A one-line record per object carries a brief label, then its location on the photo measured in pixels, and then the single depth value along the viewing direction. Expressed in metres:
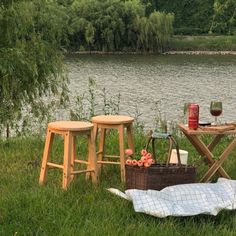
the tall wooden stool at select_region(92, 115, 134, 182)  6.26
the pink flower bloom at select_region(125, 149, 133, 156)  5.96
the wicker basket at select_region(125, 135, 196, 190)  5.47
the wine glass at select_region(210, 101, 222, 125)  6.39
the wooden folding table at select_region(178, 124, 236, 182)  5.88
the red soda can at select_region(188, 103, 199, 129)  5.89
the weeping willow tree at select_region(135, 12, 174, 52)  81.28
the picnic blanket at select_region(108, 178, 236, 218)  4.96
